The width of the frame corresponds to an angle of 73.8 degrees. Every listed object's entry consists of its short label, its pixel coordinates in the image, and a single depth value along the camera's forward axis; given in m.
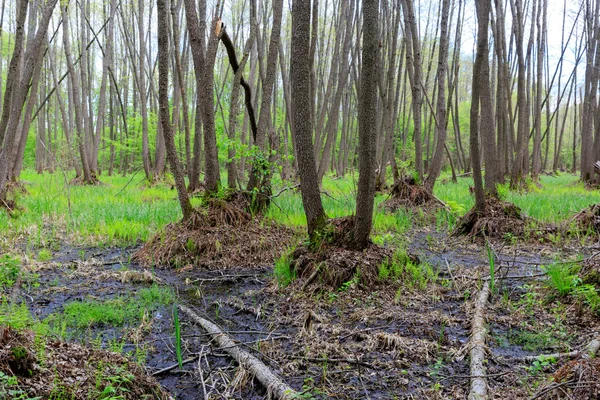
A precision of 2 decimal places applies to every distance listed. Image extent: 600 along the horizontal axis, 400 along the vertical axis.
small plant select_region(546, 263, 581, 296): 3.24
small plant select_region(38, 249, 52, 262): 4.80
